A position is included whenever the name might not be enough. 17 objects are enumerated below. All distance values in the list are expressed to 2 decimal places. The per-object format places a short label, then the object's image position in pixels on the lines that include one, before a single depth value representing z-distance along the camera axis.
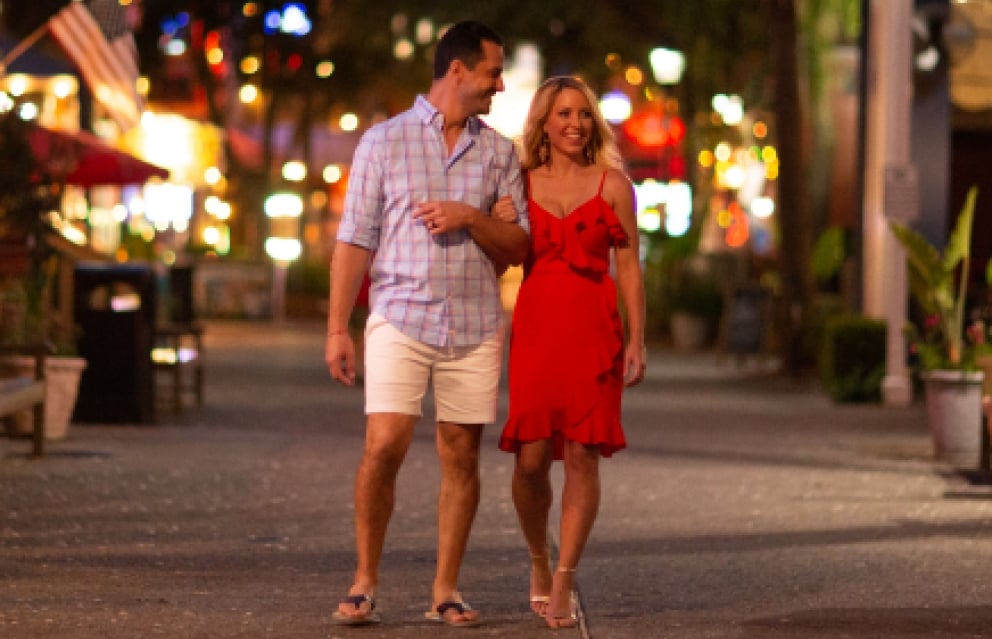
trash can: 15.80
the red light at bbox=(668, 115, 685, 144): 36.34
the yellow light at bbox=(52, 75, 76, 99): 32.09
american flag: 19.20
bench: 11.98
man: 7.46
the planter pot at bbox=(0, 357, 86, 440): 14.47
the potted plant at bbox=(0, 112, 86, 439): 14.62
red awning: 17.17
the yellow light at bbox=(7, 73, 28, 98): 30.37
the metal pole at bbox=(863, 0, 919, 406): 19.41
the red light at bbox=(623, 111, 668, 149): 36.41
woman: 7.55
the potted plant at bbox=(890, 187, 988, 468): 14.09
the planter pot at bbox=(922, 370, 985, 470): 14.05
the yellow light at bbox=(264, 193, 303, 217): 44.62
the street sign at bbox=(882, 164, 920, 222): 19.33
